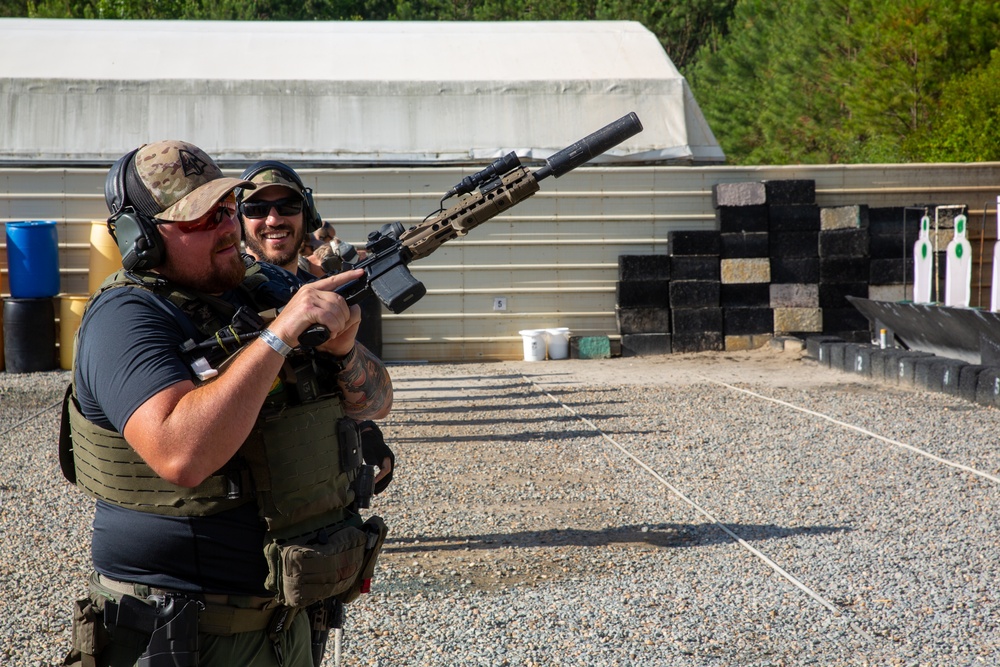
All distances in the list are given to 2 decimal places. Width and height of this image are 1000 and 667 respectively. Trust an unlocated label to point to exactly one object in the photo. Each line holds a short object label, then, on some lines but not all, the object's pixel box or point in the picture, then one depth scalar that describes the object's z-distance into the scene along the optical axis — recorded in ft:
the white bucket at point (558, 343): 45.03
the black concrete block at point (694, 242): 44.27
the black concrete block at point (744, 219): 44.14
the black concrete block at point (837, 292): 44.11
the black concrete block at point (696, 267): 44.32
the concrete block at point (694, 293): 44.45
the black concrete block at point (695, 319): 44.78
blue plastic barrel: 40.78
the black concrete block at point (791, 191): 43.93
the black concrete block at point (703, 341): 44.91
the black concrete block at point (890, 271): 43.73
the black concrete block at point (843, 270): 43.93
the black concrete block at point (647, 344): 45.11
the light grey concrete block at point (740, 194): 43.80
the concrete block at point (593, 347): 45.32
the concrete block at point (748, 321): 44.83
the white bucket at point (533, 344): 44.86
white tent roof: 45.93
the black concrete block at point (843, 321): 44.39
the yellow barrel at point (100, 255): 41.55
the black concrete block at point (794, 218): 43.93
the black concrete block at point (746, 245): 44.06
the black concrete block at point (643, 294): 44.78
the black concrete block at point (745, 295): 44.50
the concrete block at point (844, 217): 43.65
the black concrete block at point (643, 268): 44.68
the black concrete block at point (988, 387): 30.07
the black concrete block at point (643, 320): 45.06
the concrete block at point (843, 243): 43.73
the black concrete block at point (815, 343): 42.09
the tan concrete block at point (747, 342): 44.88
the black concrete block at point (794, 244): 44.04
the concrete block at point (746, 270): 44.09
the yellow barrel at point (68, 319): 41.24
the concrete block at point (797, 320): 44.24
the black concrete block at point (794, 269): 44.04
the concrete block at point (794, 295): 44.09
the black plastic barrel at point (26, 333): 41.14
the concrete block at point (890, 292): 43.98
